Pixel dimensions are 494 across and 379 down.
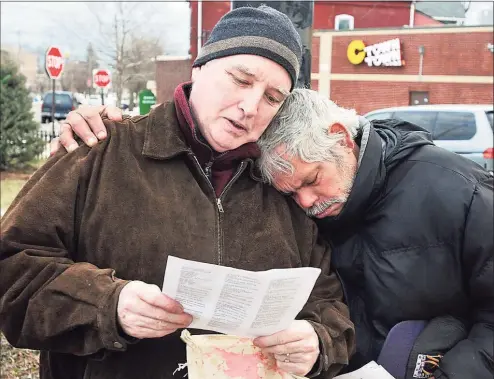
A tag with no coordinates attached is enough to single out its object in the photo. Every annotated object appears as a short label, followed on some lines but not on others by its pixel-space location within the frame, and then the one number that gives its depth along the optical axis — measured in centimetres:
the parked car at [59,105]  3097
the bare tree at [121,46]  1520
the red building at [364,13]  2797
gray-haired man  183
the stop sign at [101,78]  1285
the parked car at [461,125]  873
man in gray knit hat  157
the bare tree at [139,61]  1627
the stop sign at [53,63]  1201
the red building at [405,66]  2300
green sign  905
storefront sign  2419
